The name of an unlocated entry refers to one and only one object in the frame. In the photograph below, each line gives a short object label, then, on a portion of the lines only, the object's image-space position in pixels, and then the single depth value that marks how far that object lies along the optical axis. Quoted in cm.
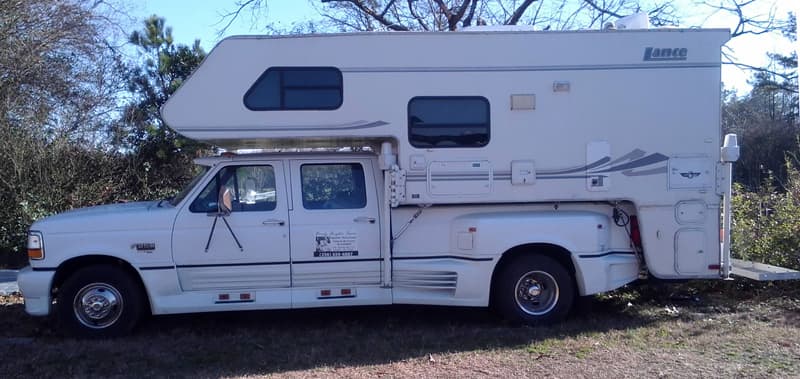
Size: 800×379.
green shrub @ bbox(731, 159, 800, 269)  852
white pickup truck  647
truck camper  650
